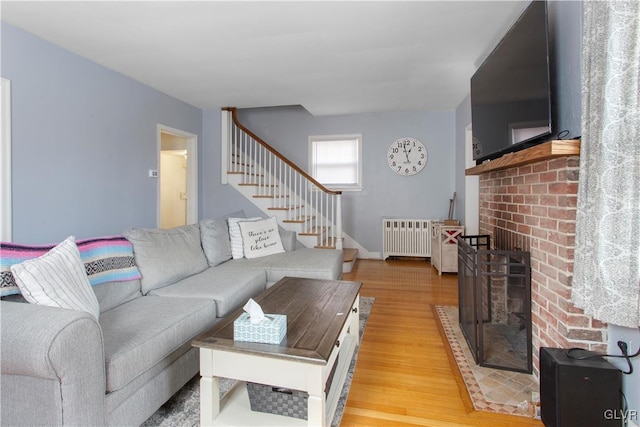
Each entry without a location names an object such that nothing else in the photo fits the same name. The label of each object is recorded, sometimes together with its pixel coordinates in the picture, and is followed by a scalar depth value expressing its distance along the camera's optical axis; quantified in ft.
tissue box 4.42
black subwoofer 4.23
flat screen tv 5.34
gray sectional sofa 3.52
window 18.15
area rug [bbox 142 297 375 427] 4.91
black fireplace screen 6.34
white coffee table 4.12
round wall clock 17.13
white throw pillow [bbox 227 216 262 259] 10.47
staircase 15.48
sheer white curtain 3.87
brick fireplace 4.83
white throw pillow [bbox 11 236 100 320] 4.36
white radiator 16.57
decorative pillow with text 10.58
